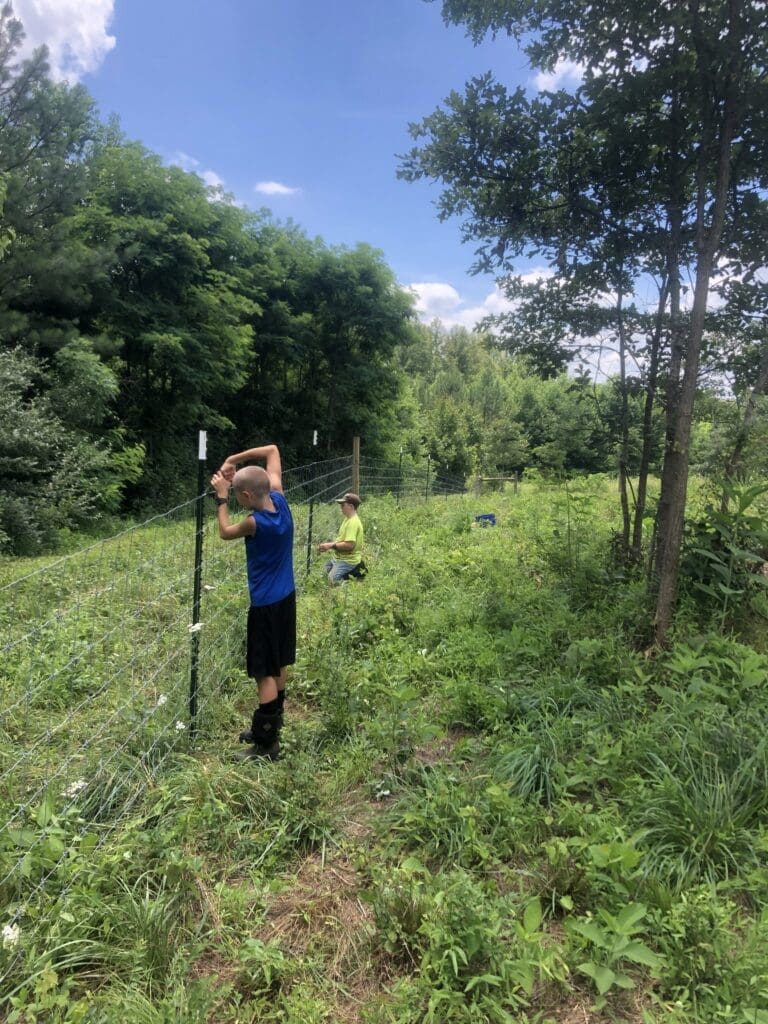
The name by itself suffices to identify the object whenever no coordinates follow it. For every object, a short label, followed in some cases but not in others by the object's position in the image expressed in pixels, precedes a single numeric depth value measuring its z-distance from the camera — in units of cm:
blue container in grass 999
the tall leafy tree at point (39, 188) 973
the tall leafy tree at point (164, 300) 1402
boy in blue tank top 305
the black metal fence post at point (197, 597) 313
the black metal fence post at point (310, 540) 614
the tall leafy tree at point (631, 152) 374
